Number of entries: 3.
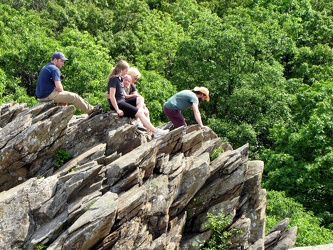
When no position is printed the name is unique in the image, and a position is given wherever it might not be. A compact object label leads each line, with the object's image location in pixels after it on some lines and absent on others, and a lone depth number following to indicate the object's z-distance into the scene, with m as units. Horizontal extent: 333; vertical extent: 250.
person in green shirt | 18.62
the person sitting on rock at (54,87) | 17.77
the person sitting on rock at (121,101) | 17.89
